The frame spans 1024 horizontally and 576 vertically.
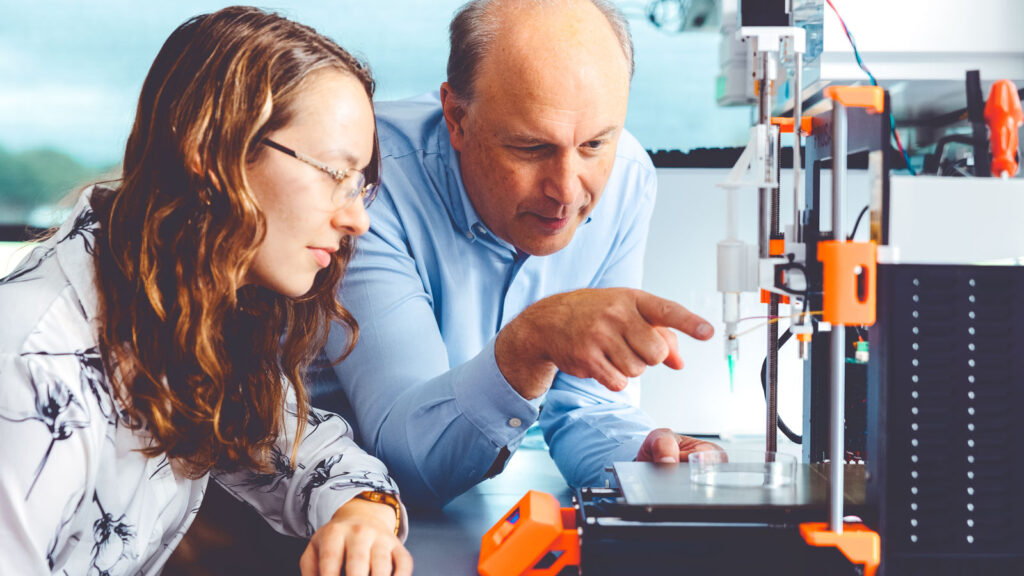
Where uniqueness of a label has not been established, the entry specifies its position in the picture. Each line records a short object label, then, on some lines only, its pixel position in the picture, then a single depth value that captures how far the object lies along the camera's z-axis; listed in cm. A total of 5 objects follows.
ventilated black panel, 80
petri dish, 92
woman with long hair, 82
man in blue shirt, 100
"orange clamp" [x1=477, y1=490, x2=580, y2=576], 85
